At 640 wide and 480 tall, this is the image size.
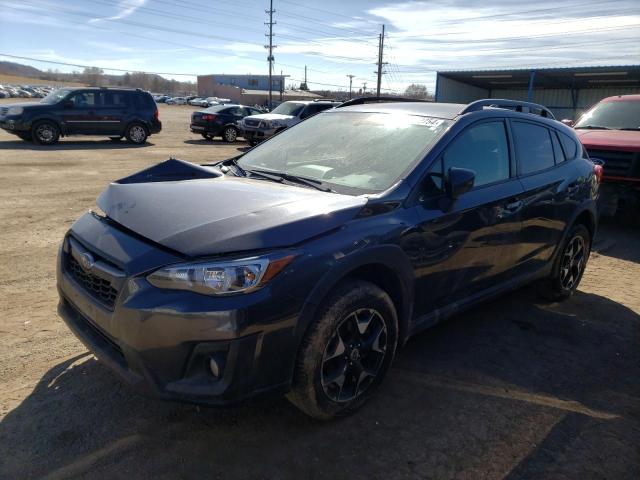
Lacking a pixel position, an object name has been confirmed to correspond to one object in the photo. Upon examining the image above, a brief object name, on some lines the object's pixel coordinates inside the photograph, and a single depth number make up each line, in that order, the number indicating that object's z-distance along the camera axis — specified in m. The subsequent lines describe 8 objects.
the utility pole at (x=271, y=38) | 63.47
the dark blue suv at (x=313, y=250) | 2.29
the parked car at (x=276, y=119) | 17.34
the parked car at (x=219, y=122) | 20.42
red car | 7.61
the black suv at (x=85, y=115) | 15.40
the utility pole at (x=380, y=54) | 59.12
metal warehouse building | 25.59
